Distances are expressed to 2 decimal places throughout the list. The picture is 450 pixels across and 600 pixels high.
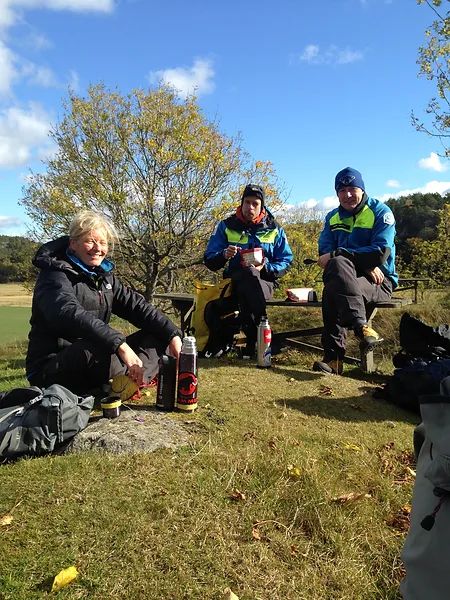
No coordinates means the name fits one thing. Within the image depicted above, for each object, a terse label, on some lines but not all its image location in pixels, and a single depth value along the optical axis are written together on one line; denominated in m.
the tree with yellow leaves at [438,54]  10.24
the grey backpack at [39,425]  2.63
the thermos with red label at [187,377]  3.26
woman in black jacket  3.10
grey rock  2.73
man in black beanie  5.19
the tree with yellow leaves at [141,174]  10.55
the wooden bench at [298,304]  5.11
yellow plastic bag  5.55
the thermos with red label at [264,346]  4.79
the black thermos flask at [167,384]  3.29
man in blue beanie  4.51
